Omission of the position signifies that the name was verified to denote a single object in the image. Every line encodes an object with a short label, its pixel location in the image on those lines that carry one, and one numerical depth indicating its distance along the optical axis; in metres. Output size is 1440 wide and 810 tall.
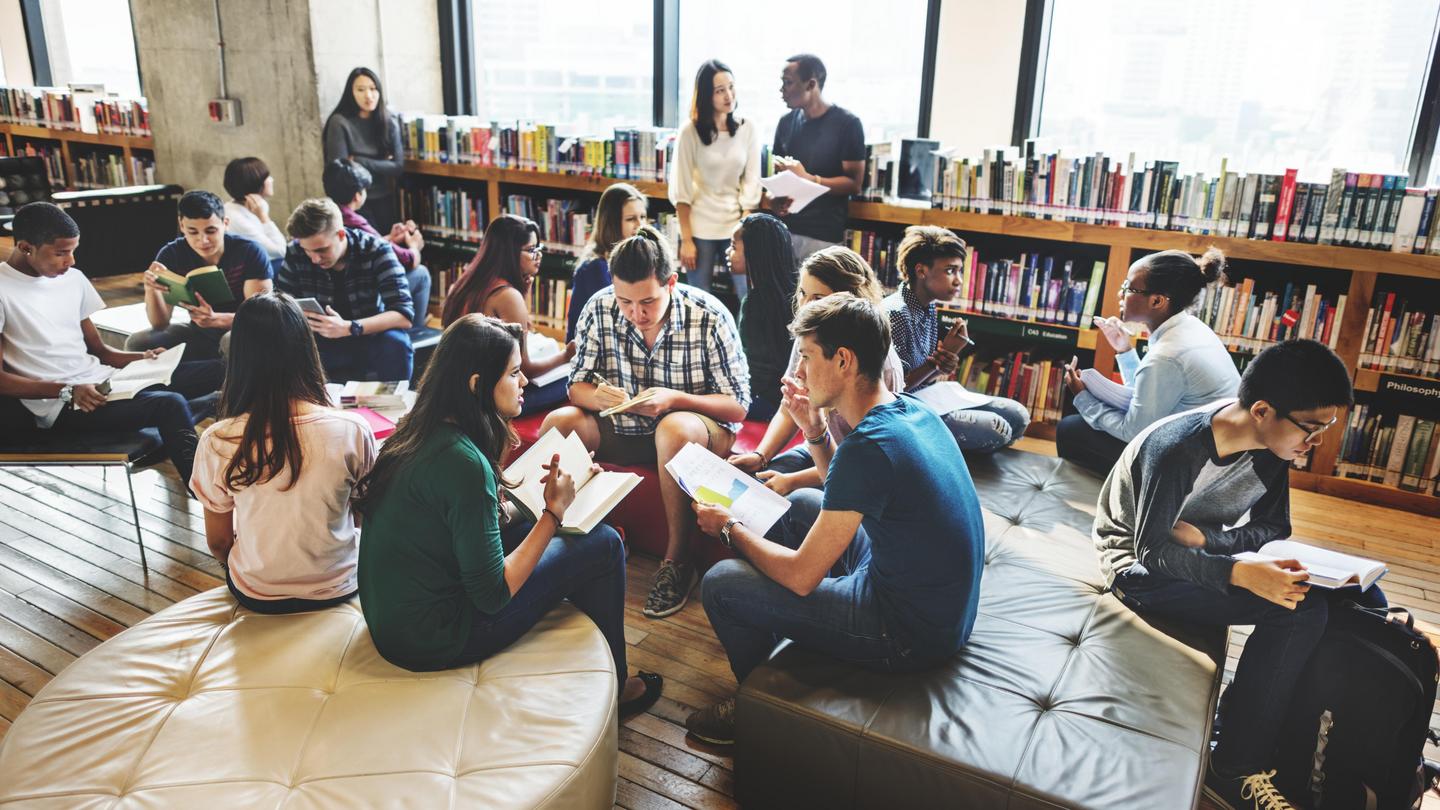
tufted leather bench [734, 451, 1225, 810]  1.86
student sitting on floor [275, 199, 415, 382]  4.18
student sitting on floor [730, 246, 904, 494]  2.92
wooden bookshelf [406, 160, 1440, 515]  3.90
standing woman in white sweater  4.84
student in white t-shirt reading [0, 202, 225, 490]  3.27
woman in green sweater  1.95
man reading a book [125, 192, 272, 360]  4.07
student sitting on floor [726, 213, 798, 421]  3.56
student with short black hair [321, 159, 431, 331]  4.91
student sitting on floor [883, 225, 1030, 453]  3.38
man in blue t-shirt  2.03
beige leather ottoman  1.74
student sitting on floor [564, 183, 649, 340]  4.10
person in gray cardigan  6.13
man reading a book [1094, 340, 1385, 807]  2.15
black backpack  2.12
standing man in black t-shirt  4.71
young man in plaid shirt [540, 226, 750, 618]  3.13
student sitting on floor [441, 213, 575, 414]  3.75
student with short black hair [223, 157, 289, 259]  5.22
